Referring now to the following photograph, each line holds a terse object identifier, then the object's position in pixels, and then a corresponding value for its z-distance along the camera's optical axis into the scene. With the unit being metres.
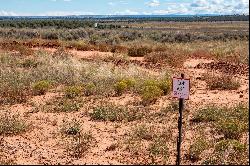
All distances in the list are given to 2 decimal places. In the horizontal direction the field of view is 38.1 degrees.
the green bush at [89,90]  11.46
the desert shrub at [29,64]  15.92
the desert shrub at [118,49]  21.63
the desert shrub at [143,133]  7.58
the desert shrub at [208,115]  8.58
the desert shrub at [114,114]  8.96
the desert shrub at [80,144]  6.84
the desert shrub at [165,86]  11.40
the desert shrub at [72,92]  11.11
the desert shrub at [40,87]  11.57
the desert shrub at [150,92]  10.28
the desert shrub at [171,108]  9.36
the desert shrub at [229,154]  6.20
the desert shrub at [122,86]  11.38
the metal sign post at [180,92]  6.02
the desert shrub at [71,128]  7.92
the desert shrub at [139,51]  20.48
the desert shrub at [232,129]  7.34
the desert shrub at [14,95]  10.71
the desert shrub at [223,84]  12.05
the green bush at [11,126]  8.04
